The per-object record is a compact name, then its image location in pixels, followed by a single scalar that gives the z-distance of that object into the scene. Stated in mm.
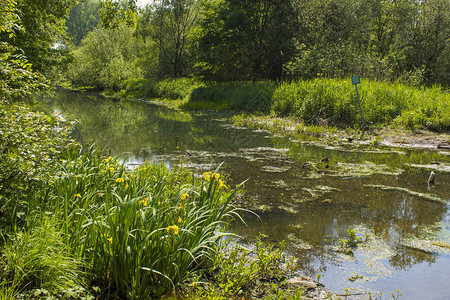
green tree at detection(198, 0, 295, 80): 22094
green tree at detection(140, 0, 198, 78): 33062
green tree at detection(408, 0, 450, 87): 22016
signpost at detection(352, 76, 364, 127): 11098
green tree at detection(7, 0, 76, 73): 11188
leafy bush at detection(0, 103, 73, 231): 2959
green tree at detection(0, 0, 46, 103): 3583
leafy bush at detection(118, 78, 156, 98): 32500
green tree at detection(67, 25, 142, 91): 40375
